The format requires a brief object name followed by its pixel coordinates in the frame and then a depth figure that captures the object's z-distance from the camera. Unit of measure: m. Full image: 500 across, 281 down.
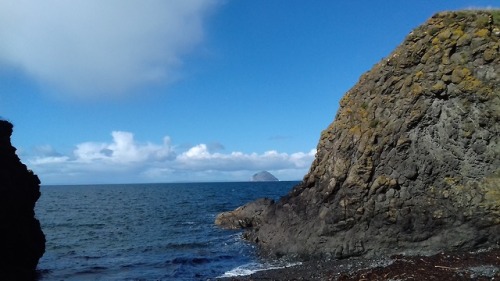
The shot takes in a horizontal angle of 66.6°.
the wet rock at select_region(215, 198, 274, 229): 50.81
